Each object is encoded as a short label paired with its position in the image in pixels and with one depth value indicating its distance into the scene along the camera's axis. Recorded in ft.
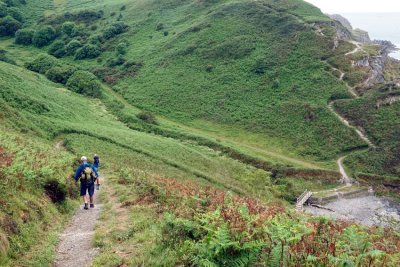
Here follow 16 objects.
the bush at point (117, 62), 316.52
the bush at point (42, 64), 292.81
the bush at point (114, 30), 354.13
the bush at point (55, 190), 61.11
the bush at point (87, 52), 334.24
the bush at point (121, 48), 329.11
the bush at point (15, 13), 401.49
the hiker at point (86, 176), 61.67
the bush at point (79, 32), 366.84
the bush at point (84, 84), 260.42
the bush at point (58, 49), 342.62
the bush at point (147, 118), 229.04
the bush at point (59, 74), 276.62
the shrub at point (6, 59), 299.58
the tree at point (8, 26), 381.60
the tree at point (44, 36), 359.66
